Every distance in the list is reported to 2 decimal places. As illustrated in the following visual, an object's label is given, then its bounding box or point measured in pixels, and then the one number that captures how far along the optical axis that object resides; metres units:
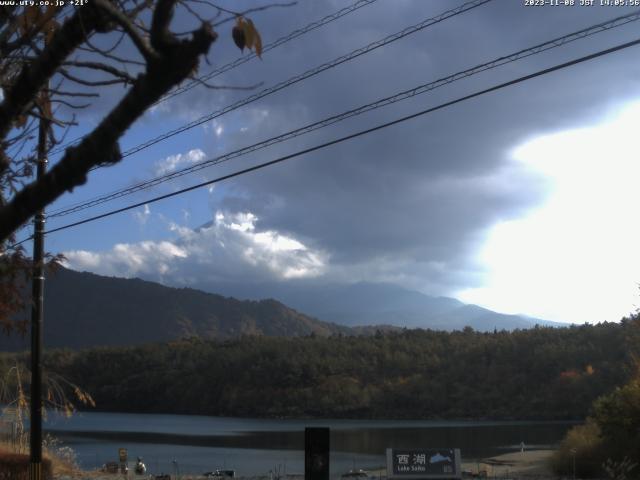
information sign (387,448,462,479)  19.67
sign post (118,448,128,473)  29.70
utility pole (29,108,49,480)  15.95
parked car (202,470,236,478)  25.38
